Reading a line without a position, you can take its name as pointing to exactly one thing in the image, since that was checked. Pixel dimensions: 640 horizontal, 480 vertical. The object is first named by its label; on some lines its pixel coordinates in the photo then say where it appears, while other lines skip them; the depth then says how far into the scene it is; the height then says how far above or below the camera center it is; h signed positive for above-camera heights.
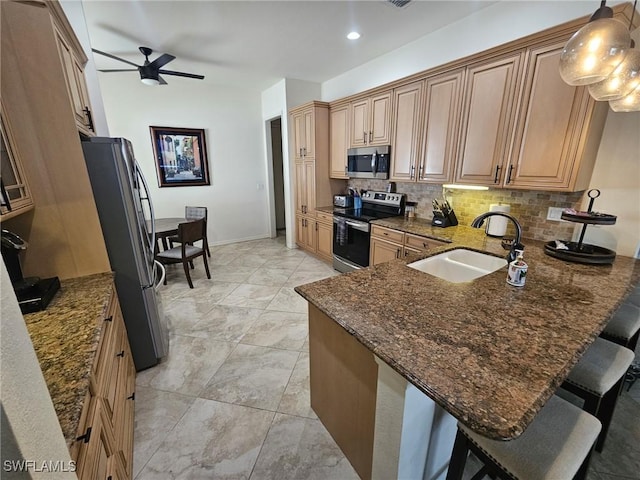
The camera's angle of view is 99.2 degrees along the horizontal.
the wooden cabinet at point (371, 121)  3.13 +0.57
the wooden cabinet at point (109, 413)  0.87 -0.95
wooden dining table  3.44 -0.72
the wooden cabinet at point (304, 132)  3.97 +0.54
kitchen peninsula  0.77 -0.60
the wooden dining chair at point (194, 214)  3.96 -0.66
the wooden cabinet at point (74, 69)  1.46 +0.61
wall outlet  2.19 -0.37
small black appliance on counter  1.25 -0.54
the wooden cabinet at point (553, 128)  1.80 +0.27
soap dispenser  1.37 -0.52
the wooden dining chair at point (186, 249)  3.29 -0.97
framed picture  4.40 +0.23
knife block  2.78 -0.51
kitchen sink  1.85 -0.66
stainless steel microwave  3.21 +0.08
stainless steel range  3.37 -0.70
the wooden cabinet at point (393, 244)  2.64 -0.77
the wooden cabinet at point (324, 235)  4.01 -0.98
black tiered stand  1.65 -0.53
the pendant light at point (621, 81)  1.27 +0.40
